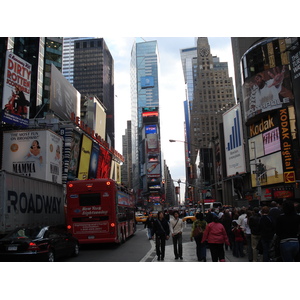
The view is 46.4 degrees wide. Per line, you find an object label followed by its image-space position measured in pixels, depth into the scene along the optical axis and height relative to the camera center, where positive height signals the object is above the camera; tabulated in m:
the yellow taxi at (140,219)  52.36 -0.74
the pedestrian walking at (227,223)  15.49 -0.50
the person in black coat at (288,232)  7.56 -0.48
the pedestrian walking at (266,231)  10.12 -0.59
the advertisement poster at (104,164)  59.36 +8.96
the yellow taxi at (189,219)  44.18 -0.81
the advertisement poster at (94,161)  53.68 +8.41
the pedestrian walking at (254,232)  11.29 -0.69
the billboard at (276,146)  48.72 +9.39
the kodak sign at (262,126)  52.71 +13.21
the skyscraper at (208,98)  145.38 +47.13
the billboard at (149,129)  191.25 +45.41
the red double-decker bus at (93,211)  18.36 +0.24
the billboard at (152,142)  188.25 +37.85
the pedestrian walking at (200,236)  12.20 -0.83
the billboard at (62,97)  49.94 +18.09
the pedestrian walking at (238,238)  13.46 -1.03
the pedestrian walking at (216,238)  9.77 -0.72
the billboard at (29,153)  37.28 +6.79
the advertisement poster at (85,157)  49.16 +8.27
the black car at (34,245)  11.72 -0.95
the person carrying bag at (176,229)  13.15 -0.60
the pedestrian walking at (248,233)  12.06 -0.78
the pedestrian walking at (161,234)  13.24 -0.77
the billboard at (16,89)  36.69 +14.13
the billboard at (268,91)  50.88 +17.88
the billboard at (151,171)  189.75 +22.69
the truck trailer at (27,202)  14.88 +0.74
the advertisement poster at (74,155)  45.50 +7.95
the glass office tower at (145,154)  190.38 +32.28
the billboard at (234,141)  65.69 +13.53
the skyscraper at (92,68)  182.25 +76.92
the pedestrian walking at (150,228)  22.20 -0.92
